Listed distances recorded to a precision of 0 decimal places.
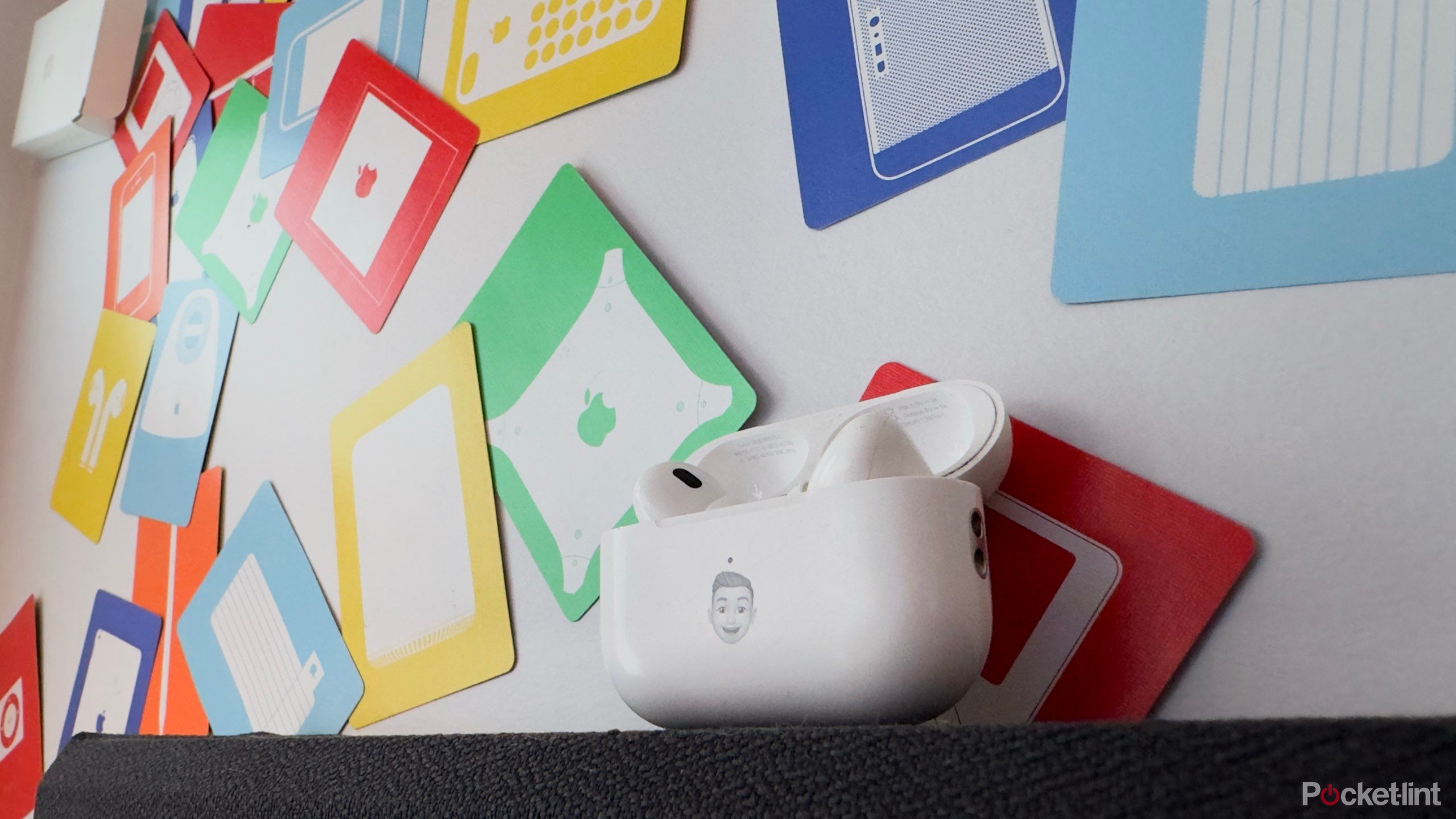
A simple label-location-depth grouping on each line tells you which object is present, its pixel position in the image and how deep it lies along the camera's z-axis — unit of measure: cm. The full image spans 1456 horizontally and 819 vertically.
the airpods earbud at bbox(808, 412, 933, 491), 24
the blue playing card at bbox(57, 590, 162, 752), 46
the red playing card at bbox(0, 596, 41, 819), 51
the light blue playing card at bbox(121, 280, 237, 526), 46
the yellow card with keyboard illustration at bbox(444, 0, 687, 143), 34
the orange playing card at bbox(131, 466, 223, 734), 43
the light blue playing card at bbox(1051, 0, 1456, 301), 25
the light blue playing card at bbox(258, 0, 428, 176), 41
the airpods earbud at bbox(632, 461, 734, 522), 26
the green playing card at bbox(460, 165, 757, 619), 32
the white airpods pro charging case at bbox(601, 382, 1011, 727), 24
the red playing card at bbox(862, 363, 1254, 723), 25
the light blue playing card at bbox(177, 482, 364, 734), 38
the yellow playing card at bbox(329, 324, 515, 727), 35
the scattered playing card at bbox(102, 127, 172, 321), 52
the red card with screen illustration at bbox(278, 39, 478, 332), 38
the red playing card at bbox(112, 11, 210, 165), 53
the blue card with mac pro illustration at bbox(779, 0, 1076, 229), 28
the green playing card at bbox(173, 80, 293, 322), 46
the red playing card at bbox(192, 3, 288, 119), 49
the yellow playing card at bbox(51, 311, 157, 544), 51
